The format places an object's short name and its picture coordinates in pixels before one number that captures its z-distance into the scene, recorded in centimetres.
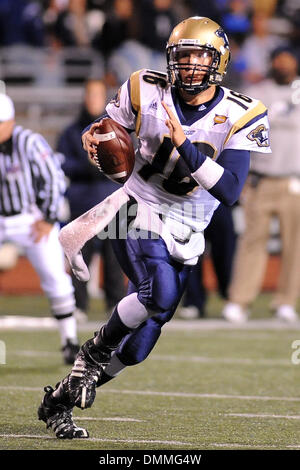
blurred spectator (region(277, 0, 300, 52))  1130
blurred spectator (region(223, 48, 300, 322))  820
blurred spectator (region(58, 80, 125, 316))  847
